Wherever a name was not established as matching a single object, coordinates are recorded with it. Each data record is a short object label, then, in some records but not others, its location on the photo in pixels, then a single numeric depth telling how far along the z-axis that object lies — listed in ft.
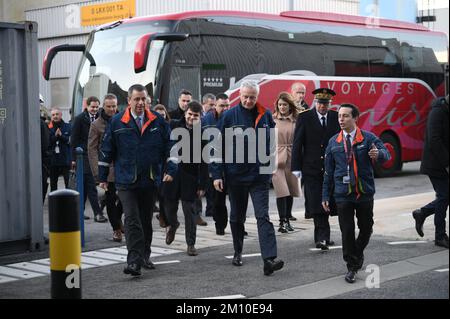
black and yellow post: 18.25
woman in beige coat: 35.94
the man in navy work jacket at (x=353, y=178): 24.99
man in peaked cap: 31.17
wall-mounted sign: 94.84
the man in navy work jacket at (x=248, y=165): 26.68
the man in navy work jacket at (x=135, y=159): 26.13
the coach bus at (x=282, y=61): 51.29
